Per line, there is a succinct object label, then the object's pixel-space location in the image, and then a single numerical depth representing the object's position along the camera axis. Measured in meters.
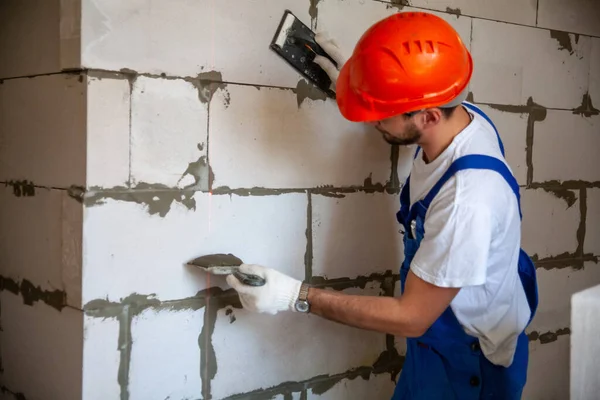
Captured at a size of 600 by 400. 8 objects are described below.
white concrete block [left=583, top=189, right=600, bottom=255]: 2.97
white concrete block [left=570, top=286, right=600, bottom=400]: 1.21
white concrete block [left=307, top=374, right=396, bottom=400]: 2.32
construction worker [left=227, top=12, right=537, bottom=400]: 1.63
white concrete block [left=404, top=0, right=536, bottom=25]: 2.43
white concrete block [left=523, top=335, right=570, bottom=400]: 2.88
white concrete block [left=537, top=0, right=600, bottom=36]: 2.74
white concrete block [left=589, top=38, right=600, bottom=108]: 2.92
